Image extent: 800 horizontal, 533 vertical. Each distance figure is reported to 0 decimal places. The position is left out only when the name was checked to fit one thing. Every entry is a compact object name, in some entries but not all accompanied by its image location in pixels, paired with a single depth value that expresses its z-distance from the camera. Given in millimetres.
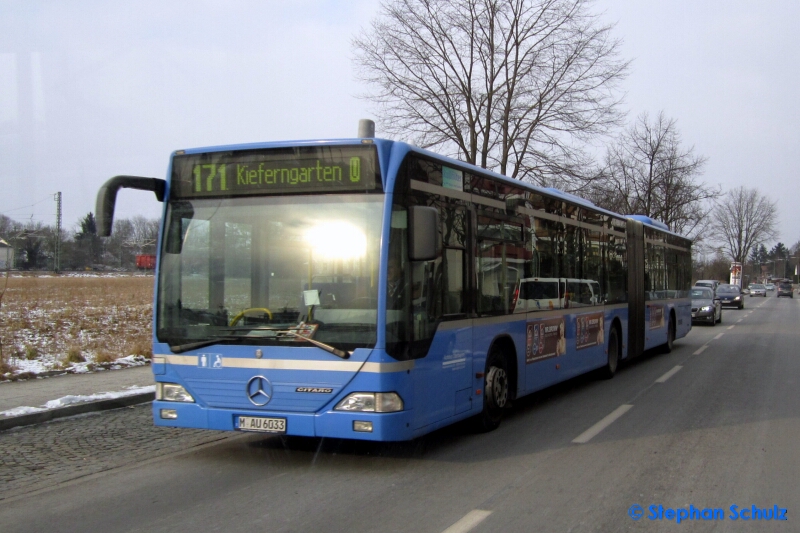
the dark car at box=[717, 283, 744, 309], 44956
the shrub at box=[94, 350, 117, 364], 13274
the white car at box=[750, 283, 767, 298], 84250
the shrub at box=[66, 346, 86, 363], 13326
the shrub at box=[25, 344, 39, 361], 13827
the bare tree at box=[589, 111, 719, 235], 37938
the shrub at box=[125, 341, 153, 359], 14523
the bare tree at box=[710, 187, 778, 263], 95312
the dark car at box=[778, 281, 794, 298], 81062
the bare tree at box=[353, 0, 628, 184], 21828
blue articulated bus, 6152
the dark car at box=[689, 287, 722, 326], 28844
